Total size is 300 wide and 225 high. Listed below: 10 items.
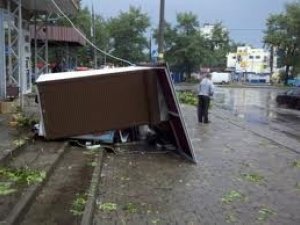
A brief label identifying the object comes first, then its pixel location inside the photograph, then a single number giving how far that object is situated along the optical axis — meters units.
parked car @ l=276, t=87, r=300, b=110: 22.15
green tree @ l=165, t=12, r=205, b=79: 54.39
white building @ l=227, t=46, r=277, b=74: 68.72
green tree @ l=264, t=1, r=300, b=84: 48.52
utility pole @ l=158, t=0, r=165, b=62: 17.20
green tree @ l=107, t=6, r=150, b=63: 48.98
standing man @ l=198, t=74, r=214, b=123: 12.91
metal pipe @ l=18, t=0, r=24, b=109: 12.06
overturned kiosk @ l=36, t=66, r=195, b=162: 7.69
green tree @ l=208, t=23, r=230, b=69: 58.62
